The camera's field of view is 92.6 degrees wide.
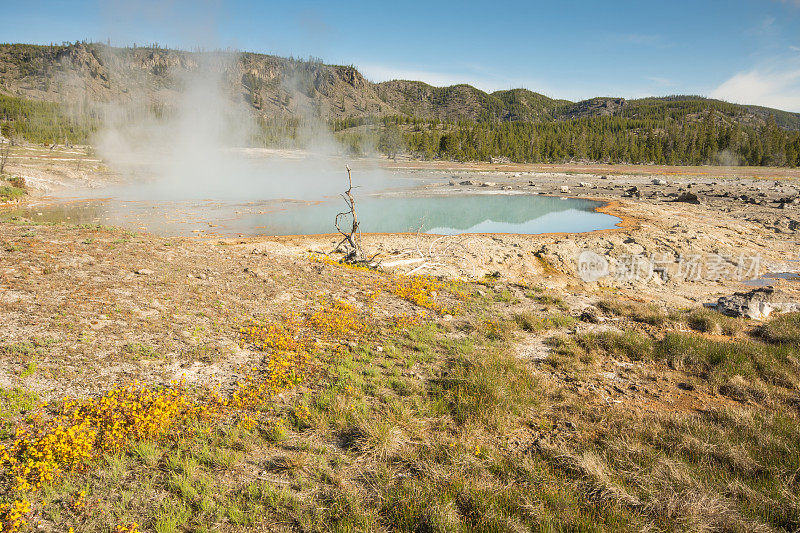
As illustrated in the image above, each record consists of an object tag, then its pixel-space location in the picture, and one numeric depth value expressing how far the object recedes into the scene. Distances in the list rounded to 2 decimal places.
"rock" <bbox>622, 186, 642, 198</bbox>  36.83
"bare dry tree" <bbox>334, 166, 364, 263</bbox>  13.88
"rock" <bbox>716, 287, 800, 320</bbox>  10.41
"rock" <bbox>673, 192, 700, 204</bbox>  32.47
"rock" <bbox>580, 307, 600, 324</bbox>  9.62
